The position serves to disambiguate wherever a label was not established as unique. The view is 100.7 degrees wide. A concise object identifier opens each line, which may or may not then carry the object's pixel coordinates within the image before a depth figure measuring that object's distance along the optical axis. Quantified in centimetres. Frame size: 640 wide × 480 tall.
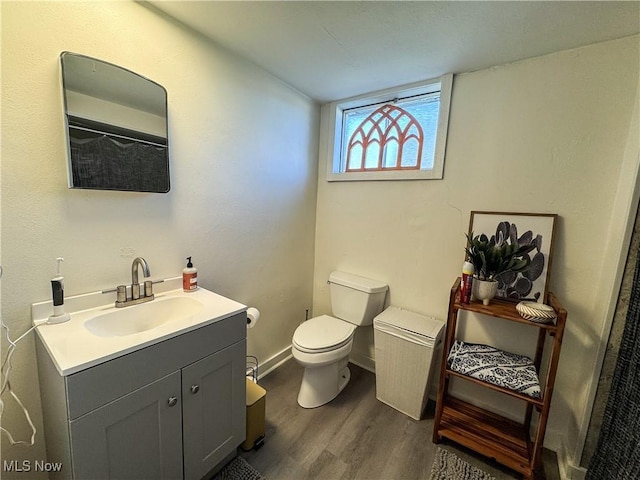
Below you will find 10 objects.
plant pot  140
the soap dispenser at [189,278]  143
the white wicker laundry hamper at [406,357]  166
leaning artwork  145
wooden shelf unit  124
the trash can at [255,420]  141
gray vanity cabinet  83
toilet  169
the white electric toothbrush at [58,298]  104
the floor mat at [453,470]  134
